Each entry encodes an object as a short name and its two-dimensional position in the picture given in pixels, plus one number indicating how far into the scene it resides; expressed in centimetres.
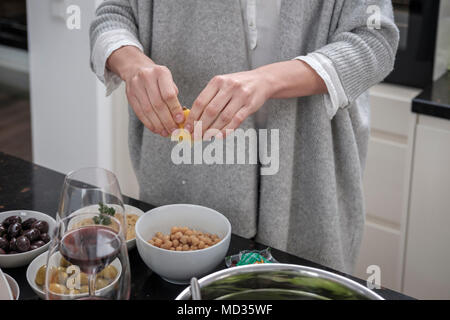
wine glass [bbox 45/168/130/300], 67
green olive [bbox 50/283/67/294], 68
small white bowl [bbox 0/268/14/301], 80
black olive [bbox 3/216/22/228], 103
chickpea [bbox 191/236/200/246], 95
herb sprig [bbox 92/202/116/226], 71
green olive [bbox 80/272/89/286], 70
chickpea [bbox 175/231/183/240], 97
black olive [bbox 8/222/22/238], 100
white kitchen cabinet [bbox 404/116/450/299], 176
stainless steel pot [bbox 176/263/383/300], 70
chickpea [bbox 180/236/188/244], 96
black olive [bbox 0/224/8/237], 100
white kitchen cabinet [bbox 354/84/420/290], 192
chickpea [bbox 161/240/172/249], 95
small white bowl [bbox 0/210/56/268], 93
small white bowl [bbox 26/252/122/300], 87
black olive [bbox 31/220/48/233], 101
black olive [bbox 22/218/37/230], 102
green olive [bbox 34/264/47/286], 88
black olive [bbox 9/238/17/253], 96
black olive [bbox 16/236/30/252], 95
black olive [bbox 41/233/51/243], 99
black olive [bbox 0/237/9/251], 96
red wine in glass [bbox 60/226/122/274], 67
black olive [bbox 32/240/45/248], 97
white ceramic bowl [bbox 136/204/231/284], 89
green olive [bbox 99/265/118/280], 69
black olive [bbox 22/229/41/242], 98
